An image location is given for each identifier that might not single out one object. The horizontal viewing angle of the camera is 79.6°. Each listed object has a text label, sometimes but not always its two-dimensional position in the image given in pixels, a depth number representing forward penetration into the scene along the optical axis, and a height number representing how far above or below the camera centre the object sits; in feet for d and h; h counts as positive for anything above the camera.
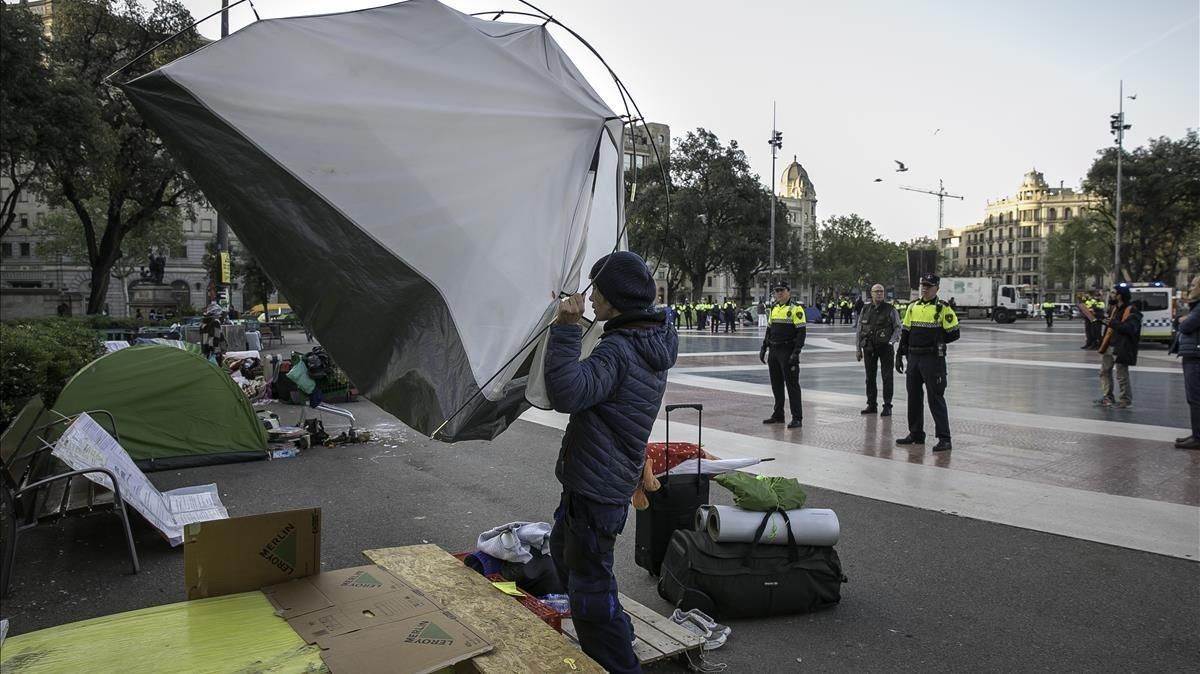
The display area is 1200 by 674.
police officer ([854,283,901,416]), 35.42 -1.66
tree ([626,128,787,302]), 171.22 +23.07
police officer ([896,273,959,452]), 27.45 -1.85
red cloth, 15.10 -3.22
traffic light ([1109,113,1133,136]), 142.82 +36.19
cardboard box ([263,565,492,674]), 8.53 -4.15
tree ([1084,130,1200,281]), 147.23 +22.40
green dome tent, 23.06 -3.34
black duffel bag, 13.00 -5.00
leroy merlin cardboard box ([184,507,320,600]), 10.09 -3.56
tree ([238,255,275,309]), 159.63 +5.54
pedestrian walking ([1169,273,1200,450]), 27.27 -1.74
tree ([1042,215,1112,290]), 223.10 +19.00
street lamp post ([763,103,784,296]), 151.64 +34.50
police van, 89.97 -1.02
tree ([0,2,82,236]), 53.31 +16.73
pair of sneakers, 12.09 -5.54
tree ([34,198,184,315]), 160.56 +16.04
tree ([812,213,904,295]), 264.31 +19.00
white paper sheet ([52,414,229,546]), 15.43 -4.05
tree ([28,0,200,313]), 60.54 +17.05
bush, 26.17 -2.25
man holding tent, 9.36 -1.90
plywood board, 8.78 -4.34
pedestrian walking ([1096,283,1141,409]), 36.70 -2.01
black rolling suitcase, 14.62 -4.22
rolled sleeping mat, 13.23 -4.12
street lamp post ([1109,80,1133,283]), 142.92 +34.81
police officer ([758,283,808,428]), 32.83 -1.86
